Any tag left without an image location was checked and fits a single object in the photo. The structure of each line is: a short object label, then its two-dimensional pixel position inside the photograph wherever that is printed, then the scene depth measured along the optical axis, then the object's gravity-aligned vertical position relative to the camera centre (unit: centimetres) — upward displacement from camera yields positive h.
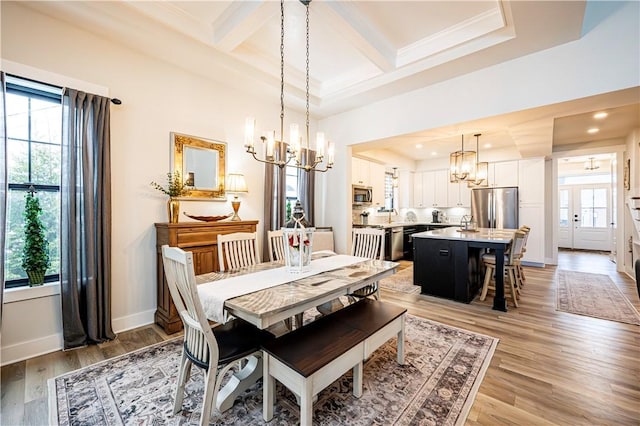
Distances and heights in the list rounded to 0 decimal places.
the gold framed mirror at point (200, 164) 319 +61
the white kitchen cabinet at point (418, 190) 795 +66
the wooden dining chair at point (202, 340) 141 -82
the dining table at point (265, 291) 151 -53
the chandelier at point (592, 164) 755 +140
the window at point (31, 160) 231 +47
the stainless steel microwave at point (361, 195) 616 +40
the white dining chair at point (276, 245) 295 -39
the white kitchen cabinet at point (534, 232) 588 -46
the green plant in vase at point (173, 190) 294 +25
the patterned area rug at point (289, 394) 162 -127
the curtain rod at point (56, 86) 223 +114
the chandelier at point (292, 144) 207 +57
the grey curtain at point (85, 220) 238 -8
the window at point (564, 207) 862 +15
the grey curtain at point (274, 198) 404 +21
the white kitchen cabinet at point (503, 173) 628 +93
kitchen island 339 -74
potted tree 233 -29
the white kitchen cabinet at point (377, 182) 663 +77
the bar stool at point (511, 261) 358 -70
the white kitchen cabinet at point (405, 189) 802 +69
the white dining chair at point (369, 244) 312 -39
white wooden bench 142 -84
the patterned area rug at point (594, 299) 317 -123
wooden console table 275 -40
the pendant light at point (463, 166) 438 +77
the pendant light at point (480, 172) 482 +73
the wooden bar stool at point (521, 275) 412 -109
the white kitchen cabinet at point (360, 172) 603 +94
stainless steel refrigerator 618 +11
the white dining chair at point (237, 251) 255 -39
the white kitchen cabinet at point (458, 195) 711 +45
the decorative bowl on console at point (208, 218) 310 -8
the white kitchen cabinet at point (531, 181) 596 +71
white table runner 161 -52
